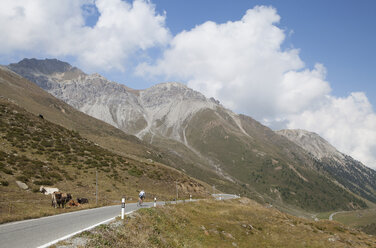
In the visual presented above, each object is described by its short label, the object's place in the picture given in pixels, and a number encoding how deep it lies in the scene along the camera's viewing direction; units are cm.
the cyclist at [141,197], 3112
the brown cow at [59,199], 2550
